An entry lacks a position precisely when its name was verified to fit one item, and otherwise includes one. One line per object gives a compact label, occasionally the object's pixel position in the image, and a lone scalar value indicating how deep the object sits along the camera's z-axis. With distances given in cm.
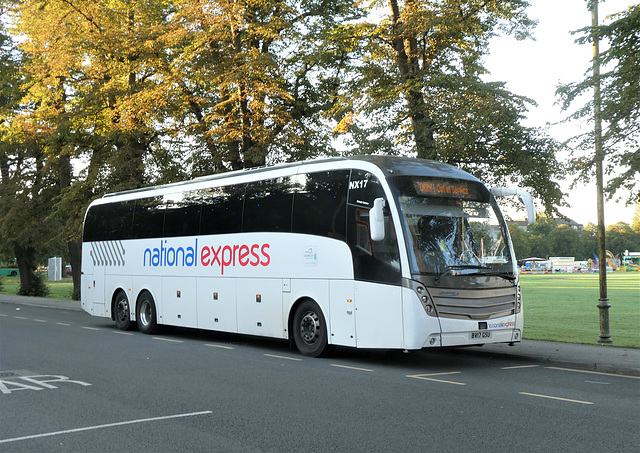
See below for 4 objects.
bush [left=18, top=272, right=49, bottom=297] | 4522
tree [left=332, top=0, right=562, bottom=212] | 1825
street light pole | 1348
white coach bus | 1184
